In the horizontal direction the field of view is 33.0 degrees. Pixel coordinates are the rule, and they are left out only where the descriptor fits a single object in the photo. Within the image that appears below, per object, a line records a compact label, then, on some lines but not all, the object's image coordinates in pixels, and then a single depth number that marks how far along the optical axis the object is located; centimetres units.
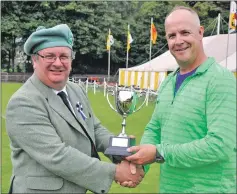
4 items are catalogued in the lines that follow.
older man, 186
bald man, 174
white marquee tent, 1396
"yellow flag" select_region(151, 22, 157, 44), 1497
